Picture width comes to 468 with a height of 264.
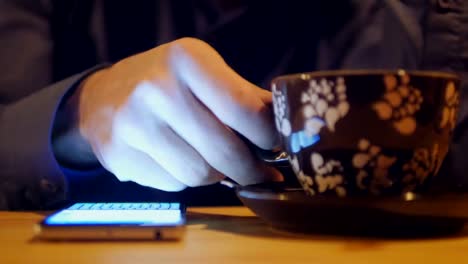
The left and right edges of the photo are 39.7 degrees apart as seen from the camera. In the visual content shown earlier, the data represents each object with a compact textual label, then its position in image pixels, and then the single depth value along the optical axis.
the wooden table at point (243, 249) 0.31
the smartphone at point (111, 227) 0.36
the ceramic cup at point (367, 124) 0.35
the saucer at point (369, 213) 0.35
